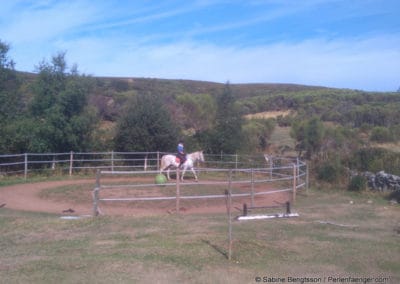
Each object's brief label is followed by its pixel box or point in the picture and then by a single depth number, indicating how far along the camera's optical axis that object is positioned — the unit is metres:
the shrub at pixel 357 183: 19.25
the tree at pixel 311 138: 34.09
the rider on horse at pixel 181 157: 21.81
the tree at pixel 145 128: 27.23
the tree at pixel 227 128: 29.23
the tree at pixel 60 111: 24.98
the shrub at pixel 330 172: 21.23
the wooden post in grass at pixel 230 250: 8.10
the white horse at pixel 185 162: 21.58
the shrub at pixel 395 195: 16.85
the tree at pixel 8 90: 25.88
